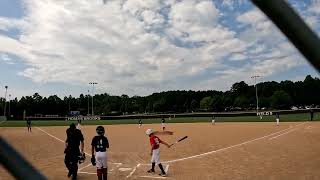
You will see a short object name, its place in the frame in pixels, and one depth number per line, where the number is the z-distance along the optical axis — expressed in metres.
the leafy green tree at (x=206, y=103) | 86.21
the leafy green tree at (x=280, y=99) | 70.08
